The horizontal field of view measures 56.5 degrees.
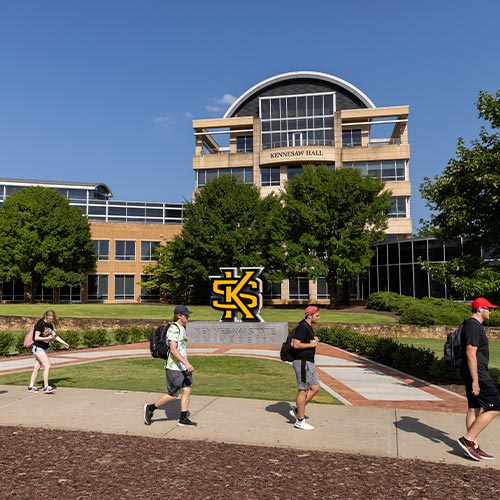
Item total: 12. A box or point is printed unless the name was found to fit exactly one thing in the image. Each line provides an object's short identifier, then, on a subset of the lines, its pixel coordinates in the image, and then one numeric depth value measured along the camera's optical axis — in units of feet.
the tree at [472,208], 32.19
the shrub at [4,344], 52.01
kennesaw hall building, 164.76
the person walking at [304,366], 22.90
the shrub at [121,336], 65.21
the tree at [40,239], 144.56
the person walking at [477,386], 18.75
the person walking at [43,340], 31.83
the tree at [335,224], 119.34
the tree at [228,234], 130.41
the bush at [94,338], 60.75
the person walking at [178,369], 22.76
